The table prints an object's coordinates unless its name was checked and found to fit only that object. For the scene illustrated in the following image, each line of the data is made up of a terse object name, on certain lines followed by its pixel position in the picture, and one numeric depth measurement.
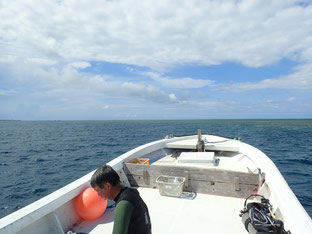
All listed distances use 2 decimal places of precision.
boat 2.61
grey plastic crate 4.09
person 1.46
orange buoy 3.24
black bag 2.51
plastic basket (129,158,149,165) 5.45
